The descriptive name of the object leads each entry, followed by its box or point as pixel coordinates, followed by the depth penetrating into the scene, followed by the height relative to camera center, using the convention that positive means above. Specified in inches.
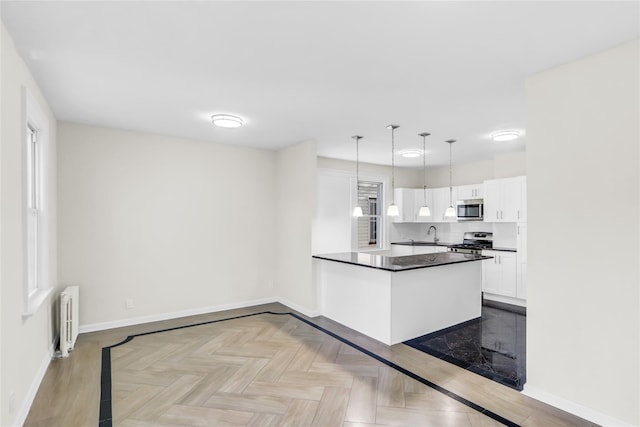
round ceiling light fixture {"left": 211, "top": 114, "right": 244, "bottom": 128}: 146.2 +42.5
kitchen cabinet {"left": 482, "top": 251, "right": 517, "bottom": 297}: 211.5 -39.6
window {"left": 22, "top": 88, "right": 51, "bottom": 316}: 117.6 +2.4
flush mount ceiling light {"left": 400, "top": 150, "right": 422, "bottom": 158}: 221.8 +42.0
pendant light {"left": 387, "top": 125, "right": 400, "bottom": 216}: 167.0 +31.2
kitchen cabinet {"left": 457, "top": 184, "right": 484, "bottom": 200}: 247.4 +17.4
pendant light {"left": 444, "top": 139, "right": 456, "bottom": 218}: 188.5 +1.8
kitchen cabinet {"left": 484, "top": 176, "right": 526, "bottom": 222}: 212.5 +9.7
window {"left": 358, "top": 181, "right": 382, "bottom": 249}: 270.1 -1.5
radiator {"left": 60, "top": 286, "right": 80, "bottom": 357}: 132.6 -43.8
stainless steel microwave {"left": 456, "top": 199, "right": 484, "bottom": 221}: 239.9 +3.1
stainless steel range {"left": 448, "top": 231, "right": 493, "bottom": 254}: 239.7 -21.9
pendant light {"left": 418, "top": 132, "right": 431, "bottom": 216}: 182.8 +41.4
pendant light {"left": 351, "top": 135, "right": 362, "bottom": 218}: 187.6 +31.8
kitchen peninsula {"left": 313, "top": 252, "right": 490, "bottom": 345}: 149.3 -39.0
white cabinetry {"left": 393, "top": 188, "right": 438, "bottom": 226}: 281.9 +9.8
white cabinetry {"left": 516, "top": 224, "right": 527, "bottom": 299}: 204.4 -30.8
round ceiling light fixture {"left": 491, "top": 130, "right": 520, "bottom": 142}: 171.3 +42.1
